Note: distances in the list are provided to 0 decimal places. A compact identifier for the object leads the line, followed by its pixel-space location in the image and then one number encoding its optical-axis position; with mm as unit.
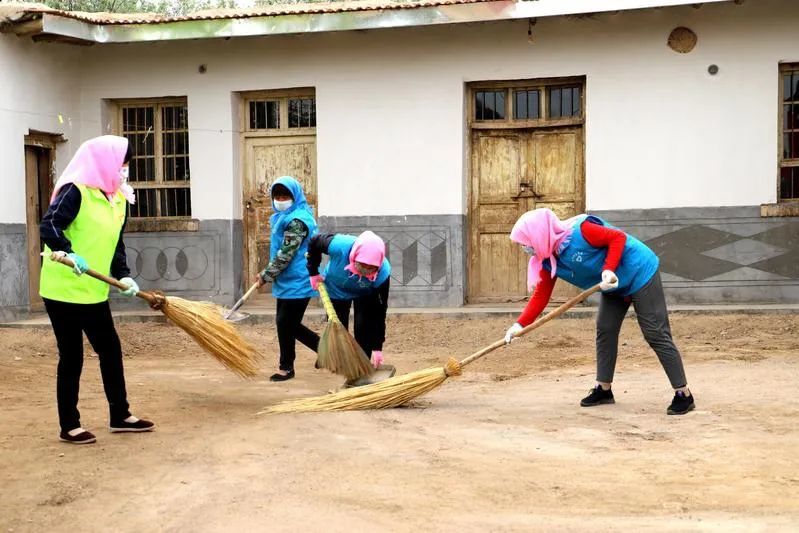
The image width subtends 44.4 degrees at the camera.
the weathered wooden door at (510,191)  11477
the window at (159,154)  12414
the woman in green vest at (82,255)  5027
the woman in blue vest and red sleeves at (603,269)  5707
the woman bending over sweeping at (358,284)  6598
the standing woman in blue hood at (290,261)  7203
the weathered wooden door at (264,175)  12102
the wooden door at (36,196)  11648
